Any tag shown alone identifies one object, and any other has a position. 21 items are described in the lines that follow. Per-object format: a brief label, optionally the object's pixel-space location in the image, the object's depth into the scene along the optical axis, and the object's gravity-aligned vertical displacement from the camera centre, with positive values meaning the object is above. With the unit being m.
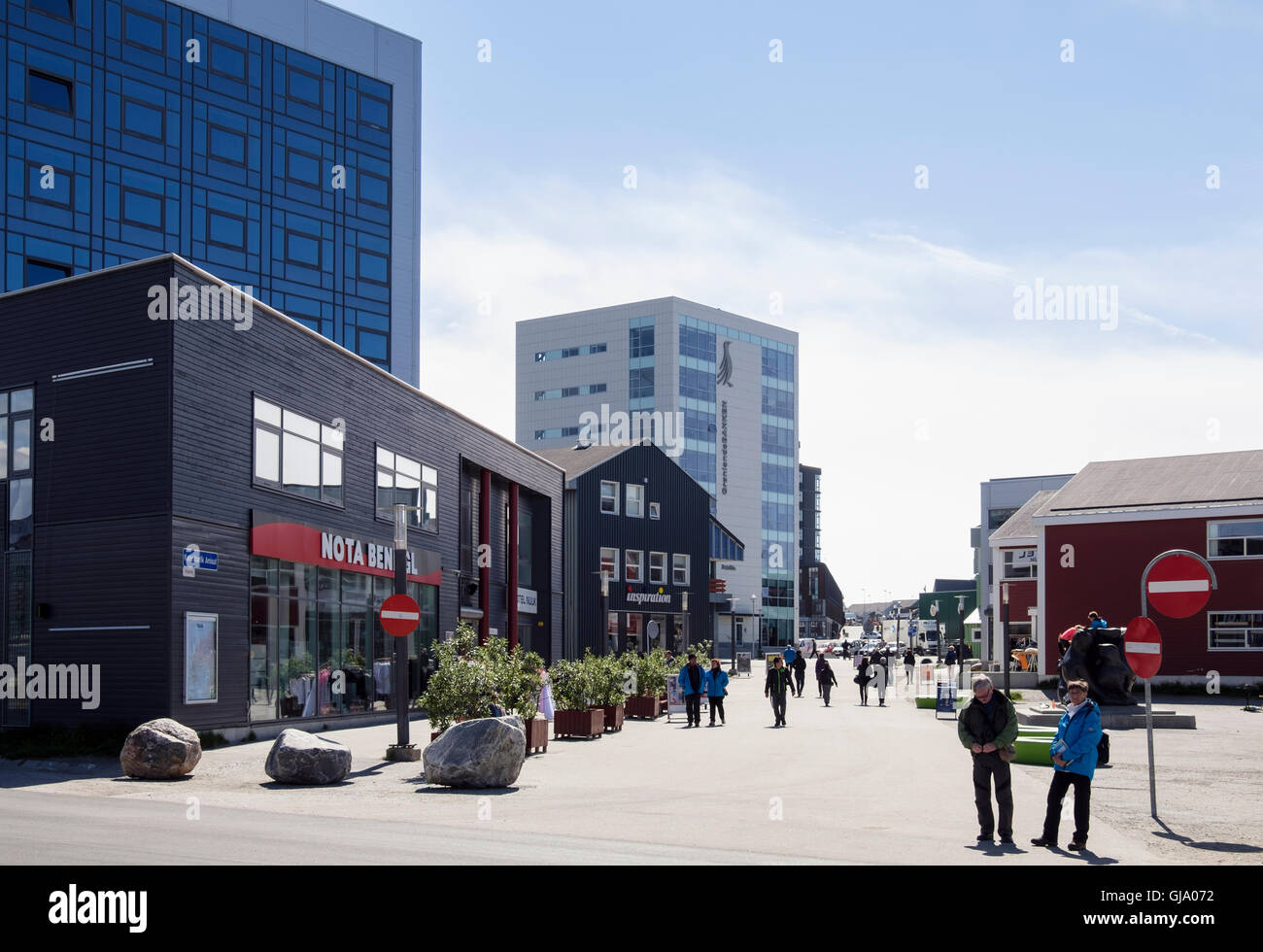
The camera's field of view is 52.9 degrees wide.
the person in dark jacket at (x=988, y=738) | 12.11 -1.63
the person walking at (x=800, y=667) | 40.62 -3.24
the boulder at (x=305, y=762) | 17.17 -2.60
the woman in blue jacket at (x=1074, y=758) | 11.84 -1.78
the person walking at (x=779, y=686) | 29.47 -2.73
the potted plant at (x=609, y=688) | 26.58 -2.52
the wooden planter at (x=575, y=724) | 25.06 -3.05
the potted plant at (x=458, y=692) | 20.08 -1.94
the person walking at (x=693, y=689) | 29.67 -2.82
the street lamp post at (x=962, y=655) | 37.03 -3.18
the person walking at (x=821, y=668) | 40.50 -3.19
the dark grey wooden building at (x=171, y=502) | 21.72 +1.26
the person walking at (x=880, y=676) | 40.16 -3.44
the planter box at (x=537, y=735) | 21.50 -2.85
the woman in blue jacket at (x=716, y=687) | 29.92 -2.80
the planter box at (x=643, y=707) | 32.03 -3.49
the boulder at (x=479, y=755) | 16.53 -2.43
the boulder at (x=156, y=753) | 17.78 -2.57
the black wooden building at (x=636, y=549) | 58.66 +0.98
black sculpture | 28.05 -2.16
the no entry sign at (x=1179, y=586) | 13.94 -0.20
